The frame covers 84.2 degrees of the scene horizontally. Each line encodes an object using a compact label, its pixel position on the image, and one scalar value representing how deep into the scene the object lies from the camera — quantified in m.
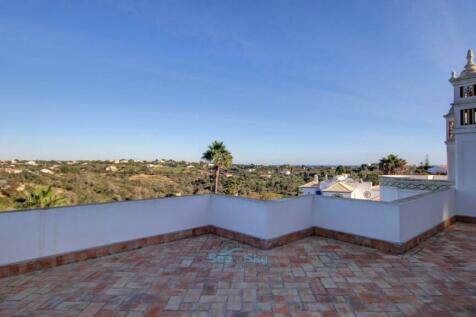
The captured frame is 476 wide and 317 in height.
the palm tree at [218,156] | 19.16
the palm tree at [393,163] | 25.14
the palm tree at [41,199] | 11.49
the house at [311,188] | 25.82
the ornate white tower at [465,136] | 6.31
